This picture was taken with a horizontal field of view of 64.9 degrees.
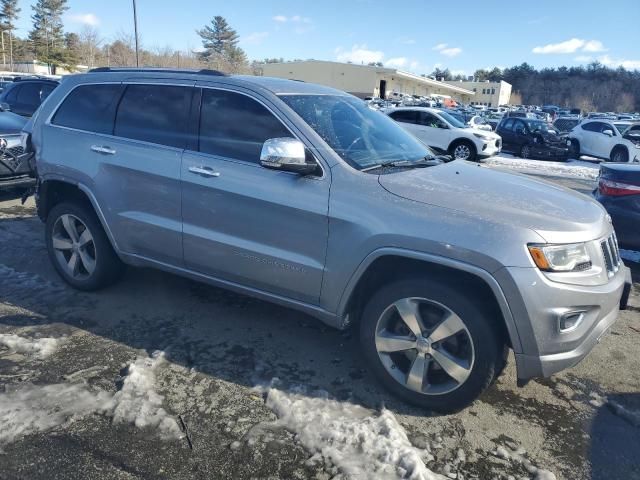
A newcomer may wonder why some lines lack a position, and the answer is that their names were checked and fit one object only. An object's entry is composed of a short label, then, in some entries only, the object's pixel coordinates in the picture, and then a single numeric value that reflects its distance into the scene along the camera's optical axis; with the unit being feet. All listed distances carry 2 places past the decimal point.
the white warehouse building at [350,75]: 222.28
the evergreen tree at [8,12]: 232.12
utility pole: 78.64
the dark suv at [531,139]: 61.05
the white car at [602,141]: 55.97
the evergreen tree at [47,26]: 232.12
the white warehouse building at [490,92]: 319.88
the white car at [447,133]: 51.52
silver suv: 8.77
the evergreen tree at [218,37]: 279.90
